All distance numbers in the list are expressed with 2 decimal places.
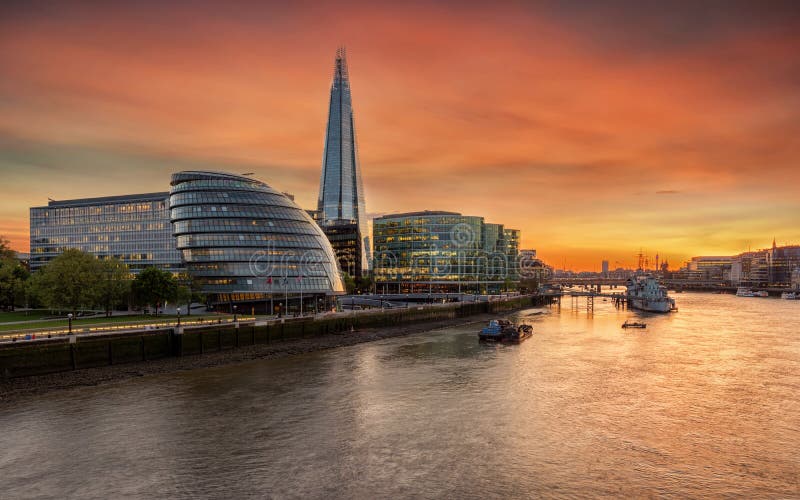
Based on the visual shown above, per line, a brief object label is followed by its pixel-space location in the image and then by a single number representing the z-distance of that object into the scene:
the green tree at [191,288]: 91.52
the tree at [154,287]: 78.75
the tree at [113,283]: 78.81
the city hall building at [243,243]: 97.44
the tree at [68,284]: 73.94
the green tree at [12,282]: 84.50
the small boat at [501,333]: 77.31
